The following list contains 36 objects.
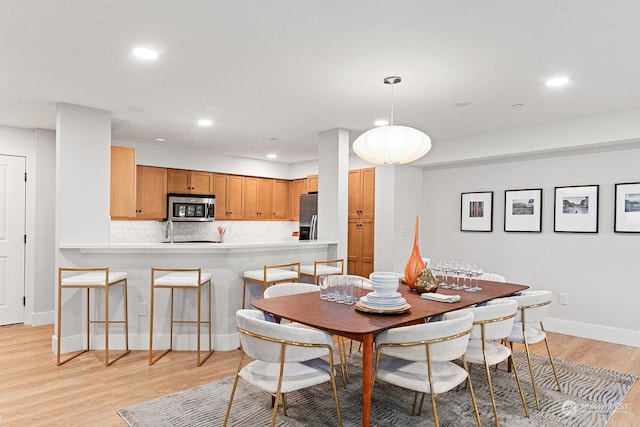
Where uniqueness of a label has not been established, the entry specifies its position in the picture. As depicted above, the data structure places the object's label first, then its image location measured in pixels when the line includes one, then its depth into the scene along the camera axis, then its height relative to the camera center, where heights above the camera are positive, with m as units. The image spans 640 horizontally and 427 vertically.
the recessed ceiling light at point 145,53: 2.69 +1.05
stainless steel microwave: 6.30 +0.05
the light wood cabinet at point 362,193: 6.25 +0.31
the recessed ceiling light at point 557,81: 3.15 +1.06
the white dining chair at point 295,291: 3.06 -0.61
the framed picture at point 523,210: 4.94 +0.06
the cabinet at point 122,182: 4.71 +0.31
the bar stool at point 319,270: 4.43 -0.64
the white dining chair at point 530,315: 2.81 -0.70
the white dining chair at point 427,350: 2.09 -0.71
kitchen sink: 6.79 -0.52
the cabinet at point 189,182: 6.39 +0.46
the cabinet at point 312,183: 7.34 +0.52
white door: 4.93 -0.37
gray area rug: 2.61 -1.33
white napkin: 2.82 -0.58
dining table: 2.11 -0.60
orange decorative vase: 3.18 -0.42
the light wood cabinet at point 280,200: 7.77 +0.22
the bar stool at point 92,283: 3.50 -0.65
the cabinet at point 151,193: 6.08 +0.26
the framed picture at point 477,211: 5.42 +0.05
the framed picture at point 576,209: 4.51 +0.08
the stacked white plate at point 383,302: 2.49 -0.55
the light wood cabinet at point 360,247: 6.27 -0.53
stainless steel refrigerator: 6.55 -0.07
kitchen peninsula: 3.97 -0.75
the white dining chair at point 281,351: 2.04 -0.72
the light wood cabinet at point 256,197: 7.32 +0.25
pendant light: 3.00 +0.52
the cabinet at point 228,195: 6.93 +0.27
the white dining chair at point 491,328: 2.44 -0.69
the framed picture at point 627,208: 4.21 +0.09
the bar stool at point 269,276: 3.90 -0.63
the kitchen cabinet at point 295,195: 7.76 +0.31
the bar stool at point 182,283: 3.58 -0.65
